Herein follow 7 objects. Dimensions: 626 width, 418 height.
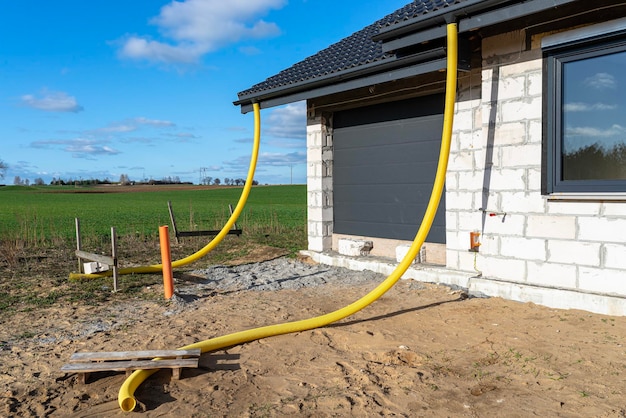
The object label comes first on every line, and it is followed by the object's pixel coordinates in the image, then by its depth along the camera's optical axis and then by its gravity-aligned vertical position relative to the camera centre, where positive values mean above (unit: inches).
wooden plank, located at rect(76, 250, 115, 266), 314.7 -46.4
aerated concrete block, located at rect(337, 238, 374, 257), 365.7 -47.8
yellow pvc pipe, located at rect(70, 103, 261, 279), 359.9 -16.6
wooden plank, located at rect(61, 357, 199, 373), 161.5 -58.1
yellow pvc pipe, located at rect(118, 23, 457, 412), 202.5 -38.8
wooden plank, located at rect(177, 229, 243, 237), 504.6 -49.1
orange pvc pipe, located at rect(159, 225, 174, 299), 281.1 -43.8
